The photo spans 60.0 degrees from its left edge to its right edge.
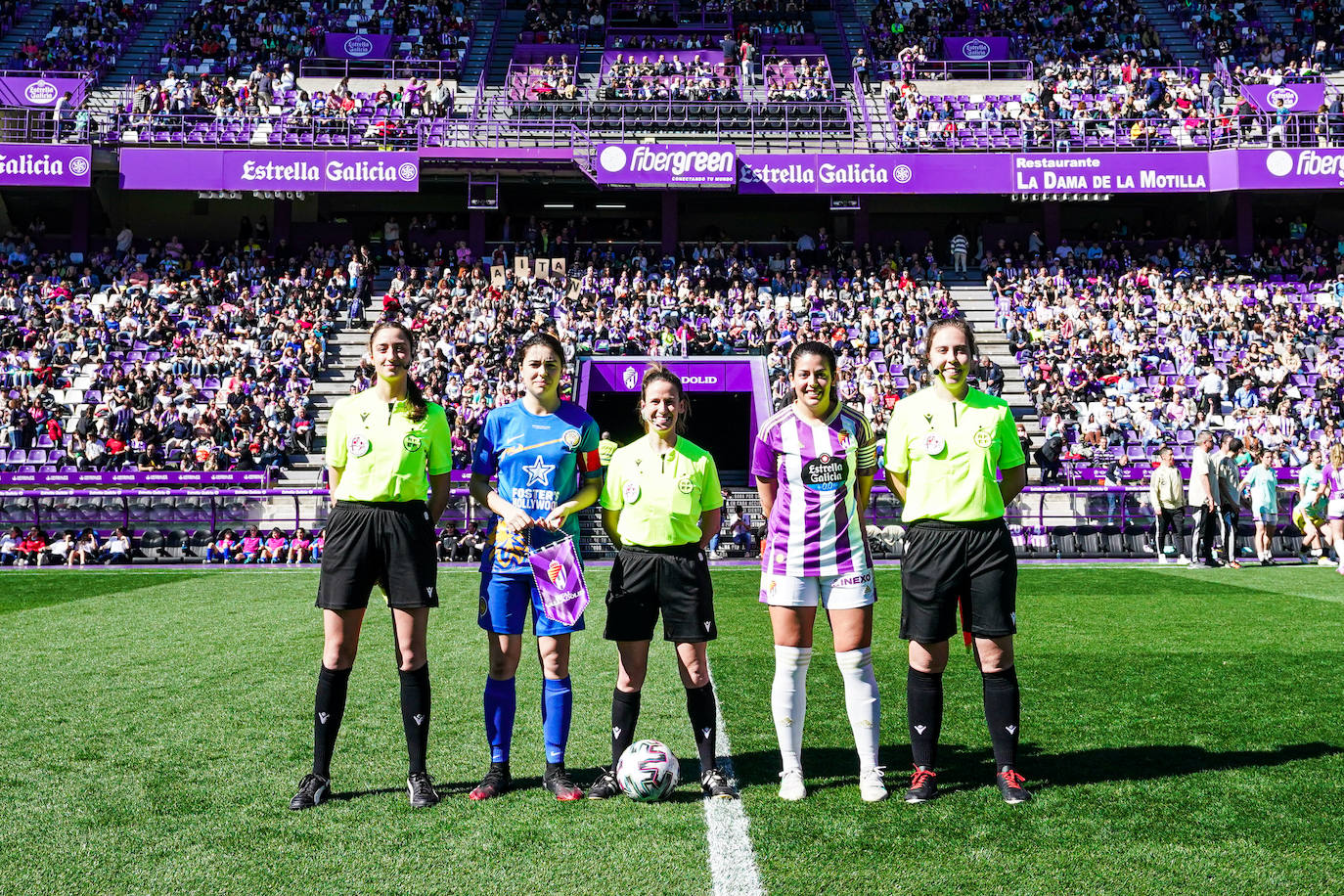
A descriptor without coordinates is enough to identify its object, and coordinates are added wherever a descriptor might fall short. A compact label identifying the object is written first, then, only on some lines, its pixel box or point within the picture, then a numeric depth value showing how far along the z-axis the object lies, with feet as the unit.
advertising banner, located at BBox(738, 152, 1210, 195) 104.17
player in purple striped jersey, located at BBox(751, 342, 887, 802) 16.93
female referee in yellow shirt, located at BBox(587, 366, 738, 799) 17.25
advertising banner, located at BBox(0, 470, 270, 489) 71.67
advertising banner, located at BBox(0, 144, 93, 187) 103.19
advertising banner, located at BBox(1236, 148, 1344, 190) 102.27
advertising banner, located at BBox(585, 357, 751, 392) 83.35
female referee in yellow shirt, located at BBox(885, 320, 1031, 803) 16.72
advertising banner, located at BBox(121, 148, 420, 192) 104.27
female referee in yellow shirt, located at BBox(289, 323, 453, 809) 16.89
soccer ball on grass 16.70
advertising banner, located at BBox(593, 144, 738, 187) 103.71
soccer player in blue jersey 17.30
